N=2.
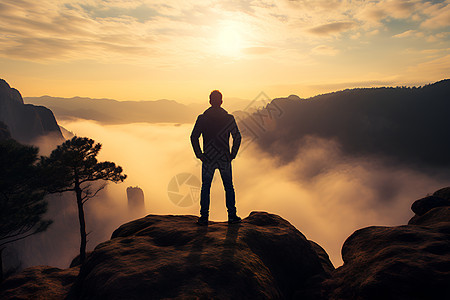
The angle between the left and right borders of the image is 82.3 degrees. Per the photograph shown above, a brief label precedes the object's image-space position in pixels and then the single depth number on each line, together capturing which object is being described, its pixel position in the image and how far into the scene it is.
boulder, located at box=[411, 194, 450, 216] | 9.69
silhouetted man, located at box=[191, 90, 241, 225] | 7.85
